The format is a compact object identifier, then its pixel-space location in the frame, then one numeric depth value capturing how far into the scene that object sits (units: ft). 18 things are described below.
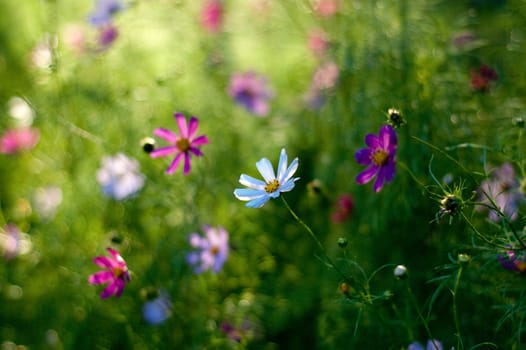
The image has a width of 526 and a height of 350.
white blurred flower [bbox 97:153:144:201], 4.66
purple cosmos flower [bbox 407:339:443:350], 3.67
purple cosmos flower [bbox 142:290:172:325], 4.35
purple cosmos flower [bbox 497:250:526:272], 3.71
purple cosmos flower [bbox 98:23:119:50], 4.92
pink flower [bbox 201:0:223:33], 5.37
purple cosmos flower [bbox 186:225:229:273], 4.30
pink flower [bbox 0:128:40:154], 5.08
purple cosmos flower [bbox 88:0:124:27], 4.91
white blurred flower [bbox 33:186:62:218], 4.92
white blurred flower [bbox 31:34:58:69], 5.30
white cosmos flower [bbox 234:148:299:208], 3.60
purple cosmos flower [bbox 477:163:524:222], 4.00
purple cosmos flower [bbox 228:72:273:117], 5.12
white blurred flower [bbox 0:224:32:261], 4.74
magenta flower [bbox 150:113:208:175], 4.00
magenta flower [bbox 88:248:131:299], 3.86
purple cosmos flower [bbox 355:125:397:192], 3.70
